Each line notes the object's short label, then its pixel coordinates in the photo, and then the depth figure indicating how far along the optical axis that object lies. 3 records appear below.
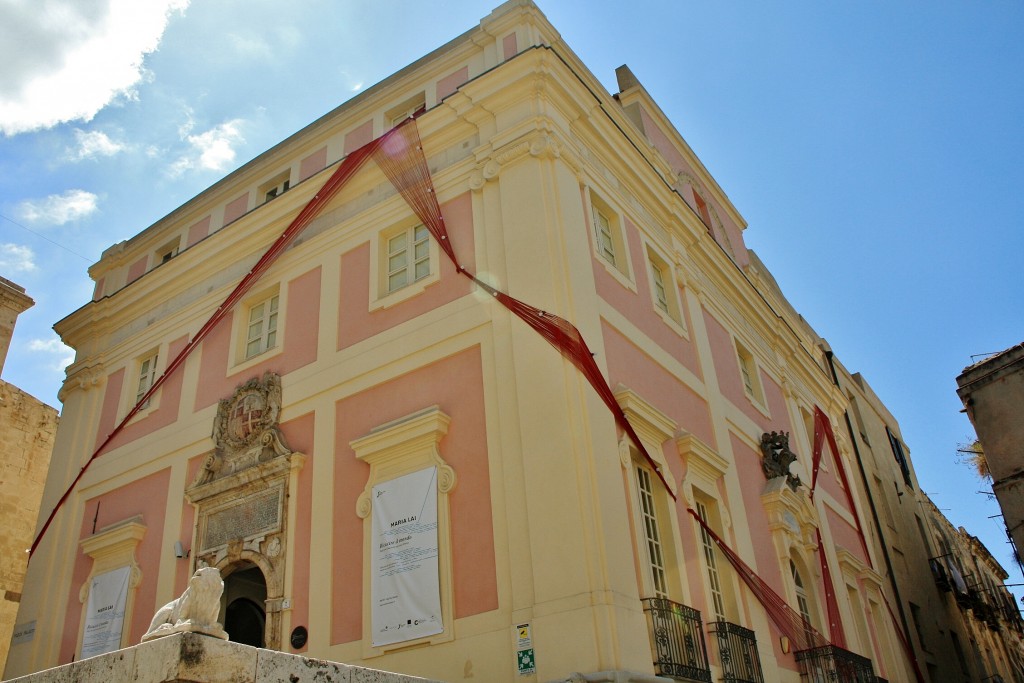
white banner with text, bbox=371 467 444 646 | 10.70
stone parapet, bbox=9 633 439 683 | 4.88
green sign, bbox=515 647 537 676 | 9.50
